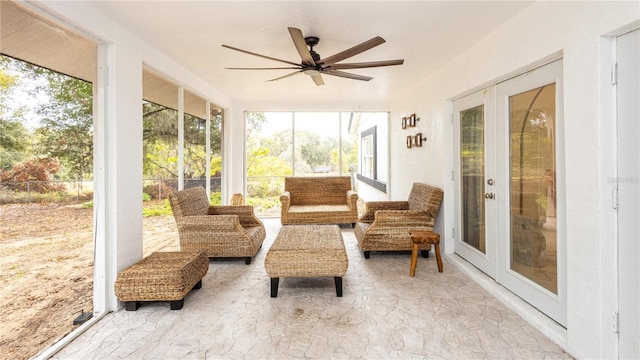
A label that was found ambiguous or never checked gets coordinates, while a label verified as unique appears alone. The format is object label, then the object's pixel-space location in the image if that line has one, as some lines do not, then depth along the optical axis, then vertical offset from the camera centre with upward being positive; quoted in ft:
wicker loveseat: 19.42 -0.74
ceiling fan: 8.23 +3.55
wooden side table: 11.12 -2.22
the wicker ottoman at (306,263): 9.30 -2.40
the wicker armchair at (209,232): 11.82 -1.93
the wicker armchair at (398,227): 12.76 -1.91
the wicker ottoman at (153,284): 8.41 -2.71
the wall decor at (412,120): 16.51 +3.10
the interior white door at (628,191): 5.60 -0.25
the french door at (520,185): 7.72 -0.21
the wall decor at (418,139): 15.56 +1.97
